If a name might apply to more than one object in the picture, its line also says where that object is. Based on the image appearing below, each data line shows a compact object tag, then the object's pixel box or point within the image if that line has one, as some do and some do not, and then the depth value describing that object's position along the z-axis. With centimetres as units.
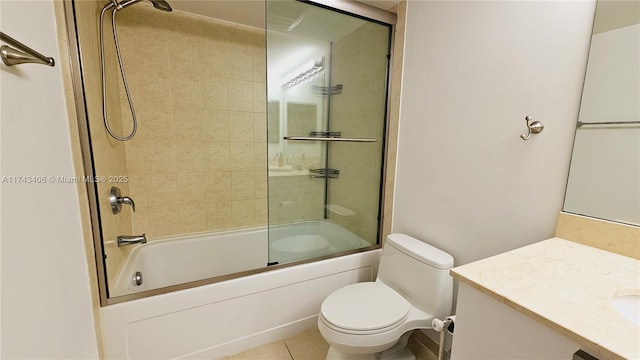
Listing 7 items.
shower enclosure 171
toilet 123
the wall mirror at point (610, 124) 90
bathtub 133
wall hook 110
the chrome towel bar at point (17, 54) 65
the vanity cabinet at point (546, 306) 55
